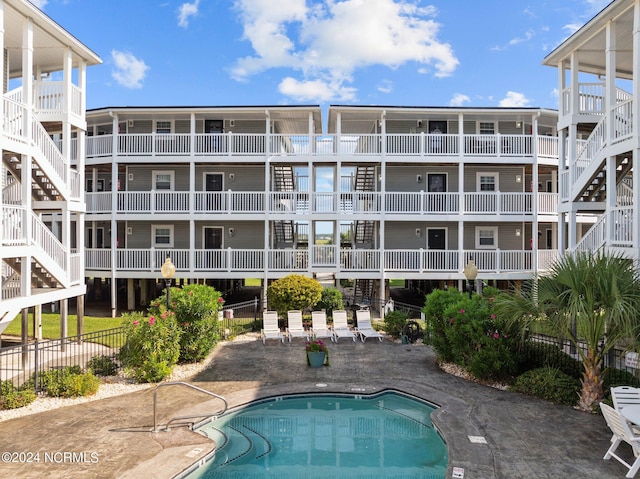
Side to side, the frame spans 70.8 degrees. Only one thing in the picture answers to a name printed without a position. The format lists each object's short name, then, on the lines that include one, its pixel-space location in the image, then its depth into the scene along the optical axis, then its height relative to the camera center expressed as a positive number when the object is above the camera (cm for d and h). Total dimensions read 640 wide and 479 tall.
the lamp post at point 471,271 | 1484 -77
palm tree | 870 -116
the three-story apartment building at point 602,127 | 1263 +384
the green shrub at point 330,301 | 1969 -236
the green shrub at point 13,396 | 980 -333
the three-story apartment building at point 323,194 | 2158 +259
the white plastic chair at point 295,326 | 1656 -302
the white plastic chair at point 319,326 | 1727 -310
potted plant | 1326 -318
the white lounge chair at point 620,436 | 670 -289
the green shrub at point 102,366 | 1205 -326
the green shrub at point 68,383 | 1048 -325
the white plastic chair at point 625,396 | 792 -262
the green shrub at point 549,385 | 1001 -318
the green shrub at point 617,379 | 988 -293
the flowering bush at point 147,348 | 1131 -261
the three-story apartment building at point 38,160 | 1220 +258
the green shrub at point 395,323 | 1692 -286
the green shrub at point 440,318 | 1288 -204
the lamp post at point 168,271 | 1370 -76
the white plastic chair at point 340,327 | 1653 -309
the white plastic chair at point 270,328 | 1643 -307
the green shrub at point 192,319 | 1306 -215
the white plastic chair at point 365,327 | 1671 -310
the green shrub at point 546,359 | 1125 -284
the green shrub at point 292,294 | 1817 -192
